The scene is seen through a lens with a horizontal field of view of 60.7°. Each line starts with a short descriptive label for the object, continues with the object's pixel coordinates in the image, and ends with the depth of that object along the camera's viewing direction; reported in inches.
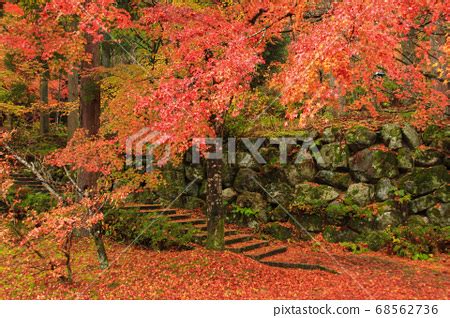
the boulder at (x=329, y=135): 518.1
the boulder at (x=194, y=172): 592.7
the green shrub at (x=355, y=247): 448.2
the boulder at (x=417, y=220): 453.1
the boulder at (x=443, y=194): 449.7
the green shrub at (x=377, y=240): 443.8
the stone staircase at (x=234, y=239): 437.4
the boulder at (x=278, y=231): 501.4
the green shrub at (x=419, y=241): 419.2
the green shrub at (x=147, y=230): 451.5
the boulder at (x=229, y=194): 559.8
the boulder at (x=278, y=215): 516.9
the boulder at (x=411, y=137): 485.4
